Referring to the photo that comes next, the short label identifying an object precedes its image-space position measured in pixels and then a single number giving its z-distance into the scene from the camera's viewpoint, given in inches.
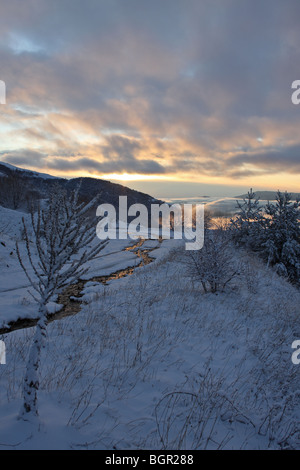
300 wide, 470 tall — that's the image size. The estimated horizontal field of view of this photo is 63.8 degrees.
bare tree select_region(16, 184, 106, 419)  120.4
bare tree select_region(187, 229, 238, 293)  379.2
